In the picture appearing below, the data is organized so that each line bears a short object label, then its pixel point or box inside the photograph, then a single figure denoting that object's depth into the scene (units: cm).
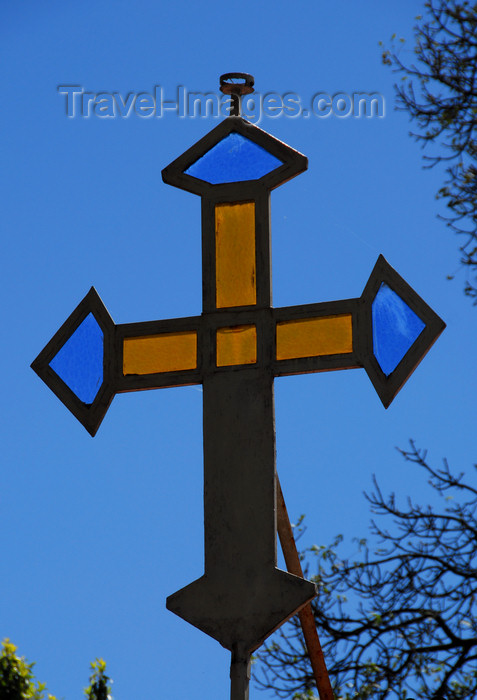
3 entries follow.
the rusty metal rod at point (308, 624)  902
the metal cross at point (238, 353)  850
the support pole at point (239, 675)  827
